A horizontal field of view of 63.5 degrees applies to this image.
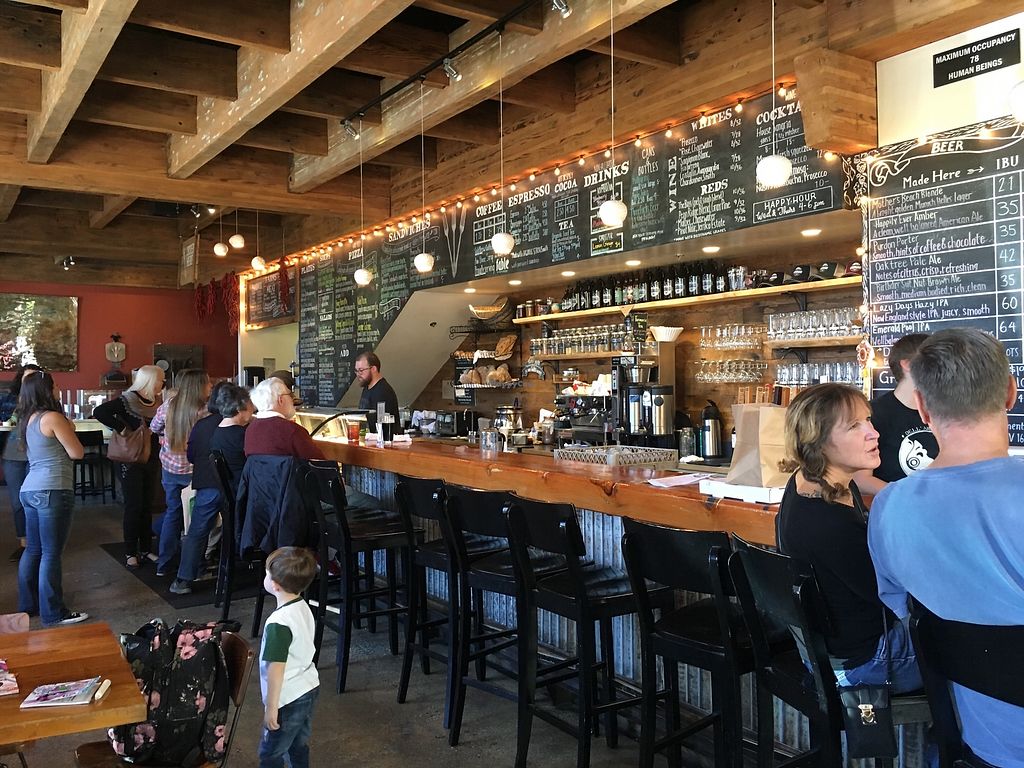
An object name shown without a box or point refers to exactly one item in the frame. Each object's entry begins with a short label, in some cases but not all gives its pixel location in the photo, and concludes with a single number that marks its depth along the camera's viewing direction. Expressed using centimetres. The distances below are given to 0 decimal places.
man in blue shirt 156
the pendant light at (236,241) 833
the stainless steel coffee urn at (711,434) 593
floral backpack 205
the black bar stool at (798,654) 191
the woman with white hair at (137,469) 634
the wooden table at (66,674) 169
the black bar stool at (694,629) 223
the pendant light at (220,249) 868
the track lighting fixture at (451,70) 499
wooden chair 205
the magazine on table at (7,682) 184
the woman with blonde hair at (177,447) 583
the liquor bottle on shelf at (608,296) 671
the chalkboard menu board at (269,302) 1060
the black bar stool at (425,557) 342
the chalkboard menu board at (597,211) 455
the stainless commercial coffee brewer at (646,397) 614
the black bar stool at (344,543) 392
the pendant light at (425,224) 646
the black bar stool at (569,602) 276
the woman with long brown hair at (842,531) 200
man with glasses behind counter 668
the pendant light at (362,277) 741
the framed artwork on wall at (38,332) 1204
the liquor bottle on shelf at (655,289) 629
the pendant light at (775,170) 382
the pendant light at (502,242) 539
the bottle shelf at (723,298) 505
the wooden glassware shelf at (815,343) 503
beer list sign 363
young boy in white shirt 246
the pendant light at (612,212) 452
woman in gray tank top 472
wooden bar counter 271
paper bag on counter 278
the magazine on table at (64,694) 176
